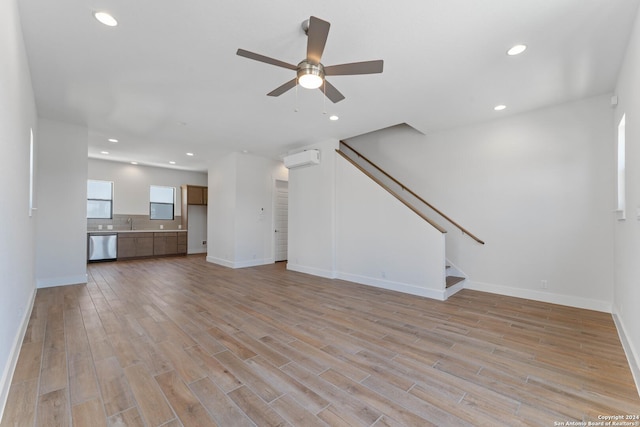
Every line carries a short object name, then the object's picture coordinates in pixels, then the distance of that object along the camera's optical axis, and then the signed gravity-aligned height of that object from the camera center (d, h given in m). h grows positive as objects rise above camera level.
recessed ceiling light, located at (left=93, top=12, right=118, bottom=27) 2.25 +1.66
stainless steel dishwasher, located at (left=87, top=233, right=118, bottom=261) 7.32 -0.87
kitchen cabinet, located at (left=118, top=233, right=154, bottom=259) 7.79 -0.88
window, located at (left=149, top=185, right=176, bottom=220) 8.91 +0.44
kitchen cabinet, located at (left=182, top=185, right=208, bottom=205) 8.95 +0.69
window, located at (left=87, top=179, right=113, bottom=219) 7.83 +0.47
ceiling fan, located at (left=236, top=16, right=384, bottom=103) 2.15 +1.27
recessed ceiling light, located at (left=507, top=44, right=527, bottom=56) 2.59 +1.60
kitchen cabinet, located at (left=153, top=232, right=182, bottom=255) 8.38 -0.89
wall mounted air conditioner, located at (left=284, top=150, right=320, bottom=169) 5.82 +1.24
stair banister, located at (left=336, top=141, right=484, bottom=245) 4.66 +0.40
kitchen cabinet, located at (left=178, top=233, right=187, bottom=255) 8.81 -0.93
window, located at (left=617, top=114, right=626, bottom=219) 2.96 +0.56
